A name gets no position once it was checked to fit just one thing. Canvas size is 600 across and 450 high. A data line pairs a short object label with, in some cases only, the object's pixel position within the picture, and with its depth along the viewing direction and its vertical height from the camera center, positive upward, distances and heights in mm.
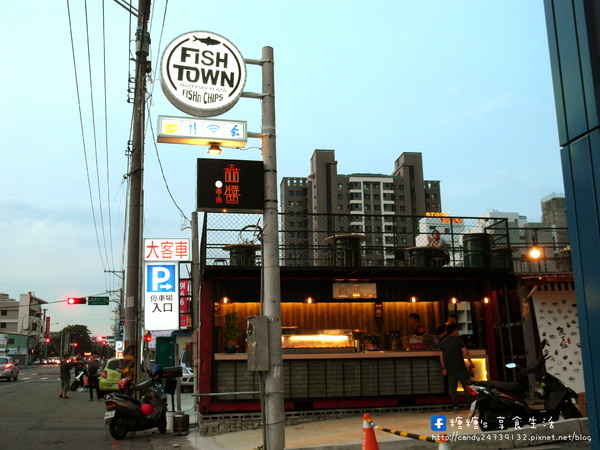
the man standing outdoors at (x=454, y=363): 12539 -907
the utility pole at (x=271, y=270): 7871 +805
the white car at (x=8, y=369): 33594 -2067
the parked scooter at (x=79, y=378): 28253 -2364
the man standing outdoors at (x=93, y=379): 23594 -2025
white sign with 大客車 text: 16125 +2206
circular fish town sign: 8320 +3737
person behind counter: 15836 -77
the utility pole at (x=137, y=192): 16125 +4008
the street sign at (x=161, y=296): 15156 +883
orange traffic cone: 6844 -1364
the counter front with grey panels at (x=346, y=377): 13398 -1233
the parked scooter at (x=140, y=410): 12258 -1714
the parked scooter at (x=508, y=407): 9484 -1450
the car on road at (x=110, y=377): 24062 -1941
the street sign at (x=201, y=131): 8219 +2837
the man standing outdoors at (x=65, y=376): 22562 -1708
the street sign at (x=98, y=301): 39412 +2054
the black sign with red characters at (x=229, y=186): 8258 +2047
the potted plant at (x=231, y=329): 14121 -45
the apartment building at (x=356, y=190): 132750 +32115
